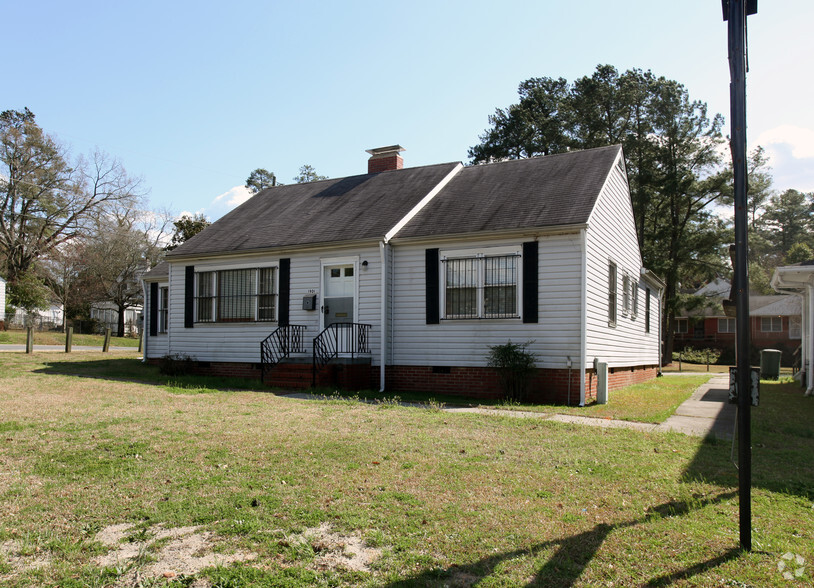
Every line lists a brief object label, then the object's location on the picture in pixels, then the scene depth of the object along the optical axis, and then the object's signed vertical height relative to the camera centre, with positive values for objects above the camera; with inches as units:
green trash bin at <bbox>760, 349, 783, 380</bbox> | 818.2 -53.6
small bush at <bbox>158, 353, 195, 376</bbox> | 623.5 -49.4
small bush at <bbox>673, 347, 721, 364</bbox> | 1357.8 -73.2
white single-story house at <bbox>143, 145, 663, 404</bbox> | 488.4 +32.9
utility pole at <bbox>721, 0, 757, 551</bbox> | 155.3 +19.2
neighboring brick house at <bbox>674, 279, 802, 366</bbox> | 1456.7 -9.7
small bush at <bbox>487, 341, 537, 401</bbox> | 475.5 -36.3
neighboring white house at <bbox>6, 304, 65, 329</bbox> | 1481.3 -12.3
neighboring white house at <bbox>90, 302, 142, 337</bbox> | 1822.1 -0.4
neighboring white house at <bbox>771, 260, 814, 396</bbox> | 462.2 +33.2
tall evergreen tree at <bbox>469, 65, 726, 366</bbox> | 1286.9 +366.1
